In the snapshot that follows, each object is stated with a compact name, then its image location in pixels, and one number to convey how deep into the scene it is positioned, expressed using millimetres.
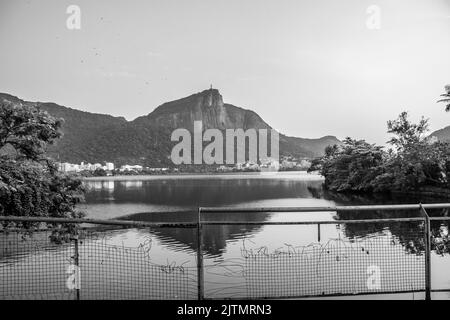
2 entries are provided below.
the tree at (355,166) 57266
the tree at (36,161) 15055
